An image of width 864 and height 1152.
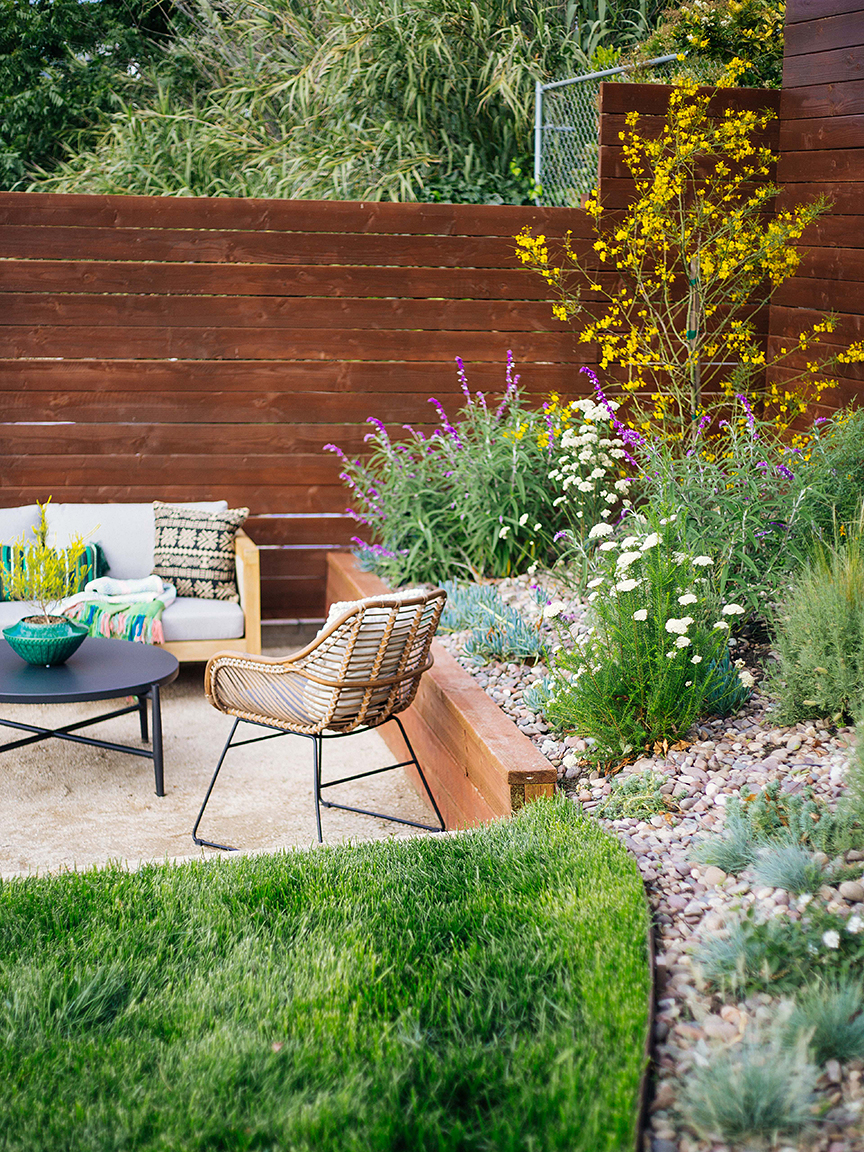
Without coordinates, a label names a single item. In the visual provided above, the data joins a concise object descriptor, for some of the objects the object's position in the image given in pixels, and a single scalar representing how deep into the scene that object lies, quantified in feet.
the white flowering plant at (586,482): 13.65
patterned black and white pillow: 16.63
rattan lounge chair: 10.56
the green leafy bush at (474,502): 15.65
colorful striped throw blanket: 15.08
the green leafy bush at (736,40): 18.99
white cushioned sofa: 15.56
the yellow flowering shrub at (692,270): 16.81
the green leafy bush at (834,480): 11.37
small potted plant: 12.44
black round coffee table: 11.71
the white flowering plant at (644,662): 9.39
